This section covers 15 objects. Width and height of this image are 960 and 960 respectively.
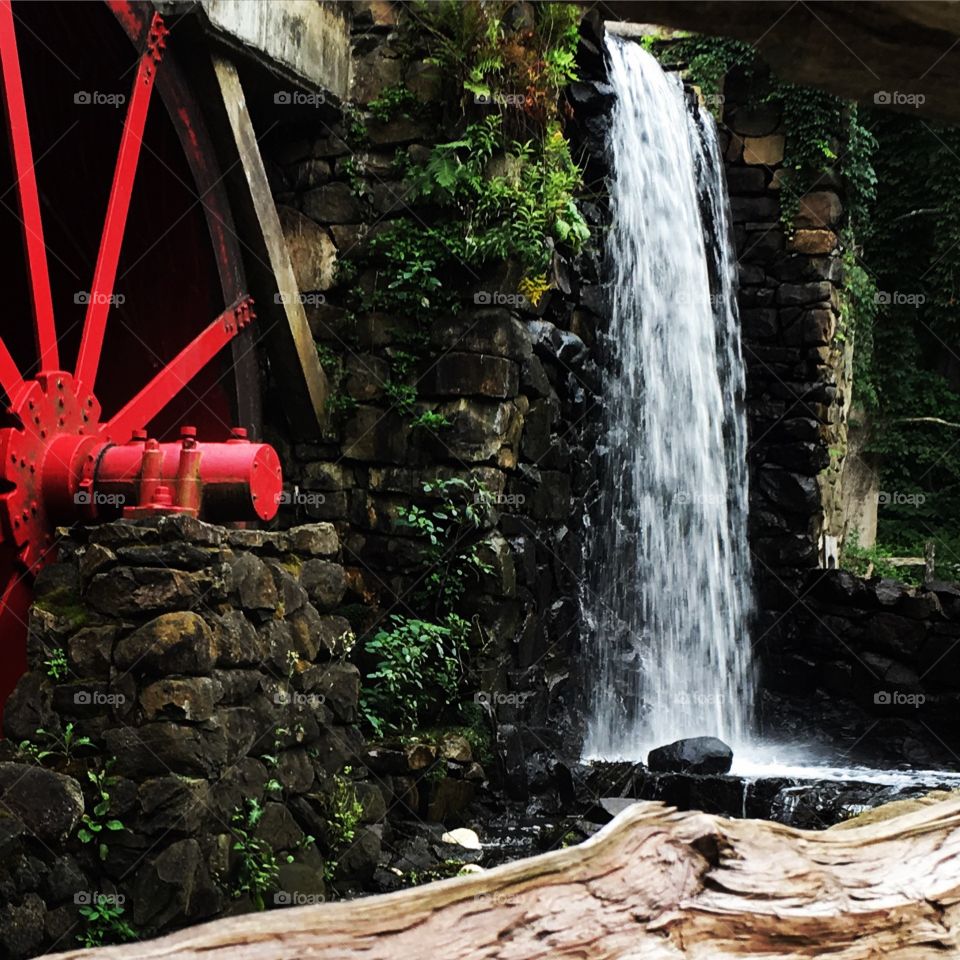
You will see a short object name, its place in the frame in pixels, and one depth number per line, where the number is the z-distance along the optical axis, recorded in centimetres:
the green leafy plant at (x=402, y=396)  726
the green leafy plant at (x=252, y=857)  459
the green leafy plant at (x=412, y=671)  672
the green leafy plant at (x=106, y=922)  409
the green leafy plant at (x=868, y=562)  1291
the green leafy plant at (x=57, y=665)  442
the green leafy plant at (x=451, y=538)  700
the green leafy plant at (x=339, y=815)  531
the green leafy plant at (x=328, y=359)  746
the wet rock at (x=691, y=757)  748
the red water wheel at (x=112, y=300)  545
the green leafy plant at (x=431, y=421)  710
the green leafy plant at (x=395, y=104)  743
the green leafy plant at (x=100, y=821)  417
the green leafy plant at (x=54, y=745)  429
